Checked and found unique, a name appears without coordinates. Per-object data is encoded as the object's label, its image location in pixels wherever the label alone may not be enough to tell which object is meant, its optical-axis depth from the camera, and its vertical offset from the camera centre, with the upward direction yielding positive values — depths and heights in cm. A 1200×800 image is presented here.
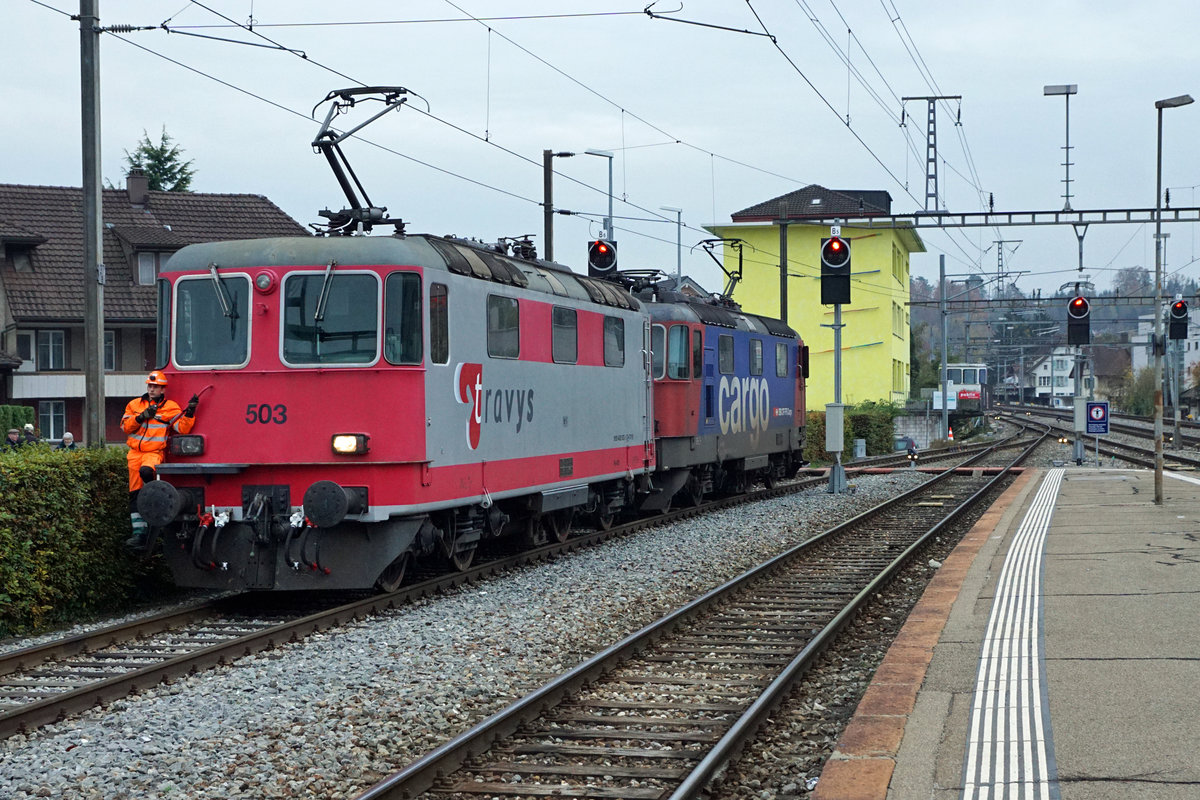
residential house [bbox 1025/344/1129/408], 12411 +163
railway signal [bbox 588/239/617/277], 2366 +249
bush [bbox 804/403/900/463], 4807 -124
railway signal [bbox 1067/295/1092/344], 3187 +176
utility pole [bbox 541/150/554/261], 2509 +366
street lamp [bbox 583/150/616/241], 3150 +452
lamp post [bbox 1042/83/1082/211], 3428 +792
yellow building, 6188 +473
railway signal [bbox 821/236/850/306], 2178 +204
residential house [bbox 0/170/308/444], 3741 +296
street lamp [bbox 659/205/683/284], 4124 +496
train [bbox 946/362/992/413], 6962 +43
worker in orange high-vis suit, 1134 -27
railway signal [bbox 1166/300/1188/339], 3272 +171
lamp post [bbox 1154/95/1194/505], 2012 +131
